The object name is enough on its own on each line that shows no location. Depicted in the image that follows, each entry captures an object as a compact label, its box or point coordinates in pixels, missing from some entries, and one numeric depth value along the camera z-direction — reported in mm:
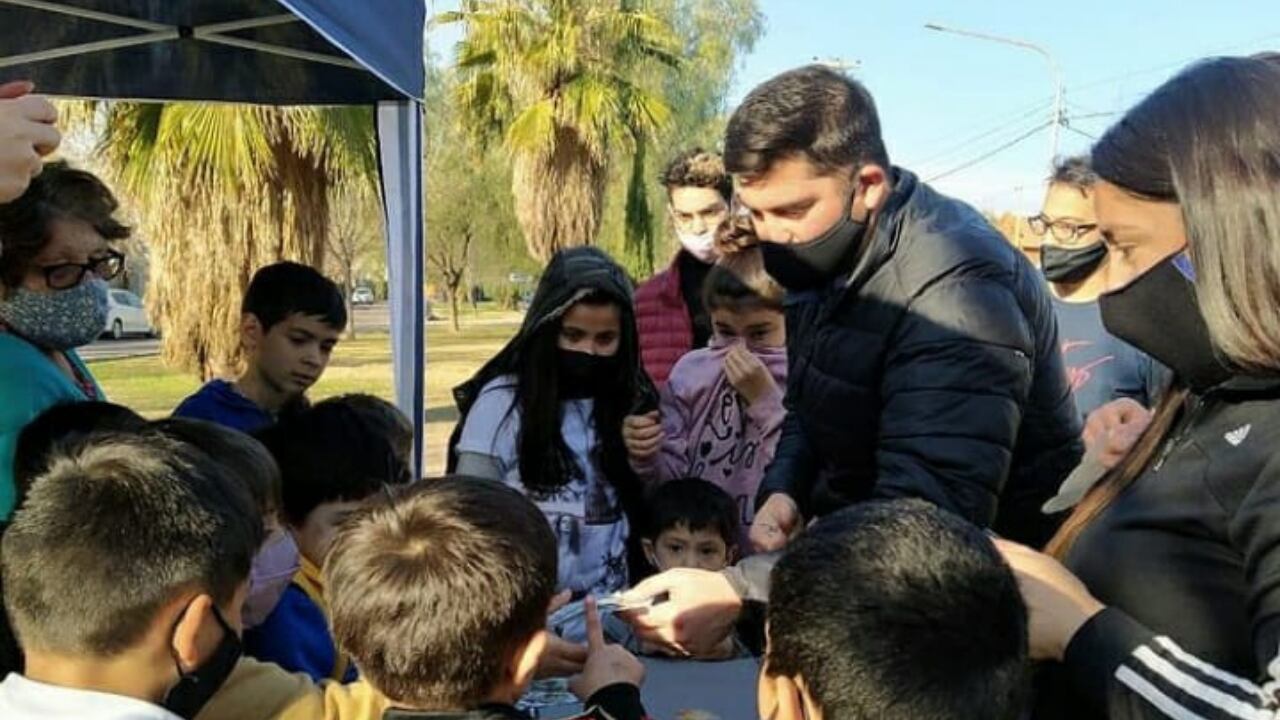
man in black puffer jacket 2029
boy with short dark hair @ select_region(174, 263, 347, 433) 3654
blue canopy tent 4289
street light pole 23812
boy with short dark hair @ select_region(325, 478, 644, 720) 1618
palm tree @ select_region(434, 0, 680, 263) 16125
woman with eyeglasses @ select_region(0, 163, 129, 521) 2635
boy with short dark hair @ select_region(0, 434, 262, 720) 1633
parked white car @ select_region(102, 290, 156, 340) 33000
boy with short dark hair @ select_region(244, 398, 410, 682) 2375
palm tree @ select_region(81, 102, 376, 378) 8523
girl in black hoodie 3096
